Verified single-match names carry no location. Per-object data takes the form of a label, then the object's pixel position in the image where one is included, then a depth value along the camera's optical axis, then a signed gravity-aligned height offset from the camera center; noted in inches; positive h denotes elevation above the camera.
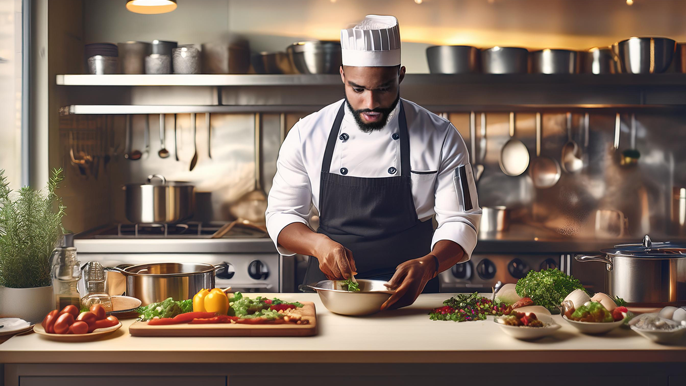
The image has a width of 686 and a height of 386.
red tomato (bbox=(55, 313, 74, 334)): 56.0 -12.2
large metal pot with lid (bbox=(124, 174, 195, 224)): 125.6 -2.4
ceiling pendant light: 118.7 +37.8
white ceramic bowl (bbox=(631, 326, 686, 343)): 54.8 -13.3
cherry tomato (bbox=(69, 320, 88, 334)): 55.7 -12.5
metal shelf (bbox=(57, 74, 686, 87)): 123.7 +22.7
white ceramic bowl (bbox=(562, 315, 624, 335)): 57.3 -13.1
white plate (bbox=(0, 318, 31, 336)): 57.2 -13.0
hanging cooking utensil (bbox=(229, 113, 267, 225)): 143.6 -2.6
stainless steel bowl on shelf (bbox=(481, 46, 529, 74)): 126.9 +27.3
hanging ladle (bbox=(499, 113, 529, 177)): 145.2 +8.1
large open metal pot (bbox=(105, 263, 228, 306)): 65.4 -10.1
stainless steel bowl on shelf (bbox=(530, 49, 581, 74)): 128.1 +27.2
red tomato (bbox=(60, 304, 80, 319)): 57.5 -11.3
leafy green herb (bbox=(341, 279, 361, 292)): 65.4 -10.4
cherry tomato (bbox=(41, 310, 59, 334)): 56.5 -12.2
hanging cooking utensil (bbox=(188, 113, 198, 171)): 142.6 +9.5
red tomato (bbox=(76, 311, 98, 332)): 56.7 -11.9
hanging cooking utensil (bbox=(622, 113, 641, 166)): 145.0 +8.7
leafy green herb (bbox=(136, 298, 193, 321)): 59.9 -11.8
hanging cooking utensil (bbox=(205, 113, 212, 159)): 143.4 +13.3
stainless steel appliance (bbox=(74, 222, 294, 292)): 118.8 -12.6
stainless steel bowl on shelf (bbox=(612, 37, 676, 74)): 125.7 +28.1
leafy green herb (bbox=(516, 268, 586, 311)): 67.4 -11.1
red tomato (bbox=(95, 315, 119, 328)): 57.8 -12.6
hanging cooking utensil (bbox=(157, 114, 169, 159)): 143.9 +9.9
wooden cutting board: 57.3 -13.2
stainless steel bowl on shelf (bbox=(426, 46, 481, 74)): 128.0 +27.8
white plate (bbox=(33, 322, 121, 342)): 55.4 -13.2
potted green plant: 61.5 -6.5
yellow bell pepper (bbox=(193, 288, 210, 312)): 62.3 -11.4
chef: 77.3 +2.1
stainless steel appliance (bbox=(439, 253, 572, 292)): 121.6 -15.9
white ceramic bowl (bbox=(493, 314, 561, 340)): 55.4 -12.9
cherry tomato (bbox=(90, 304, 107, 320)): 58.9 -11.6
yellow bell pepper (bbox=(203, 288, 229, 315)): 61.7 -11.3
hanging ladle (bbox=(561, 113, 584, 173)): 145.0 +8.2
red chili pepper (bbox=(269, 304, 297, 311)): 64.6 -12.5
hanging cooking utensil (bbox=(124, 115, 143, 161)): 144.2 +11.1
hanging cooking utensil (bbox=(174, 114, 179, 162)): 143.4 +10.6
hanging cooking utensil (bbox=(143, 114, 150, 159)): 144.8 +12.5
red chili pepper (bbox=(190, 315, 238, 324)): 59.2 -12.6
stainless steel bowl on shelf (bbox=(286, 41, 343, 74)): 124.6 +27.8
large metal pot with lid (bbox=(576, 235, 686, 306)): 67.2 -9.8
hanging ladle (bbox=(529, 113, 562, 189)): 144.9 +4.7
